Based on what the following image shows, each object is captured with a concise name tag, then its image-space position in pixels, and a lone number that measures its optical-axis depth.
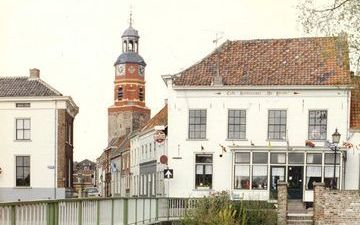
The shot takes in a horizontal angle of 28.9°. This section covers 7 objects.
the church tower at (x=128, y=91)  112.94
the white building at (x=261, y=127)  37.28
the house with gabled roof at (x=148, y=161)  50.39
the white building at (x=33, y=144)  42.25
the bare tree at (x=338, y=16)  19.22
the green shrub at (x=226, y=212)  22.23
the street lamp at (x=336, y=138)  30.06
